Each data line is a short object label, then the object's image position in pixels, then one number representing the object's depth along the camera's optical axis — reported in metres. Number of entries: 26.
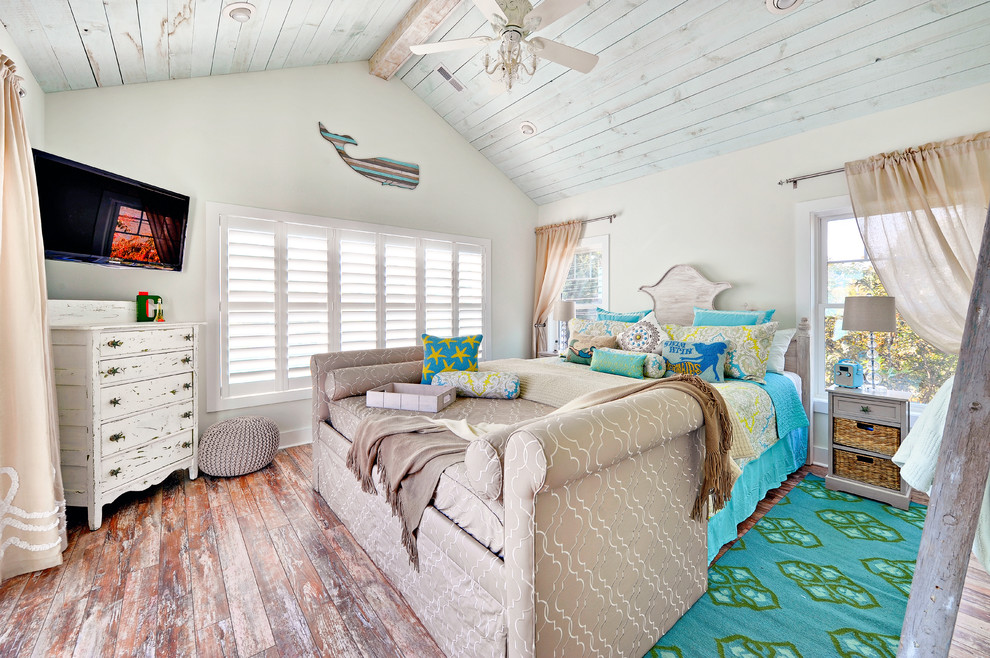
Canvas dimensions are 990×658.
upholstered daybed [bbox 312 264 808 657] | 1.03
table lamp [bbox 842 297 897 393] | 2.38
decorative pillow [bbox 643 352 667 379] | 2.74
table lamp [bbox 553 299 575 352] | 4.34
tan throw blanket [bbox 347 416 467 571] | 1.46
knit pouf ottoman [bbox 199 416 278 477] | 2.82
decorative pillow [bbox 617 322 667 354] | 3.06
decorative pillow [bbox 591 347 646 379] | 2.74
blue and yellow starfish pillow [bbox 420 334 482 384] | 2.68
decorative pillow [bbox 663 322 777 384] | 2.67
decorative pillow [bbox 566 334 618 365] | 3.26
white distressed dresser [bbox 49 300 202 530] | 2.17
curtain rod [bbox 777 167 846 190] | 2.91
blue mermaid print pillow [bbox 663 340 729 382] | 2.63
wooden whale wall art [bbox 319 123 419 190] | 3.82
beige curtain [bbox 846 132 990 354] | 2.37
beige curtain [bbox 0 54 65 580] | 1.76
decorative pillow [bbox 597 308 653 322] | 3.61
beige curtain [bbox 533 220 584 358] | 4.75
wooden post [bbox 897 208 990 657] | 0.96
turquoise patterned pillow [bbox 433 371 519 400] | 2.42
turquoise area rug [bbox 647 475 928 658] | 1.44
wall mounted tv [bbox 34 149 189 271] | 2.25
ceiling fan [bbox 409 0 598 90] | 1.98
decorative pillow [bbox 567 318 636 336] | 3.38
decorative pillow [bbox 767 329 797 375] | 2.96
